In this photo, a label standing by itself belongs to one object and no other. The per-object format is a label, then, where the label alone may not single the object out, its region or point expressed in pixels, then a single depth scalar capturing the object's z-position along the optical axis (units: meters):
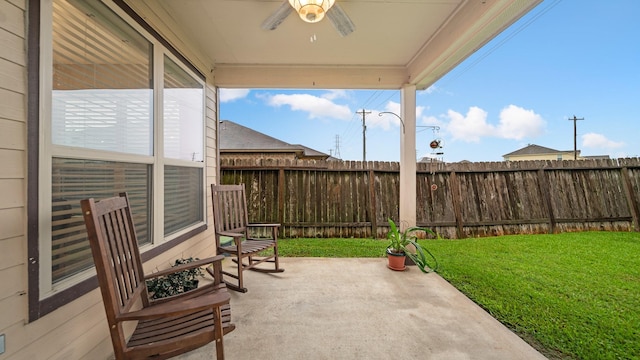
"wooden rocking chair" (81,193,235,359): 0.95
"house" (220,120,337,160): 8.42
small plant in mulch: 1.75
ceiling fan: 1.55
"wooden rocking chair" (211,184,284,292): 2.19
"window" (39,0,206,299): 1.12
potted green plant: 2.72
